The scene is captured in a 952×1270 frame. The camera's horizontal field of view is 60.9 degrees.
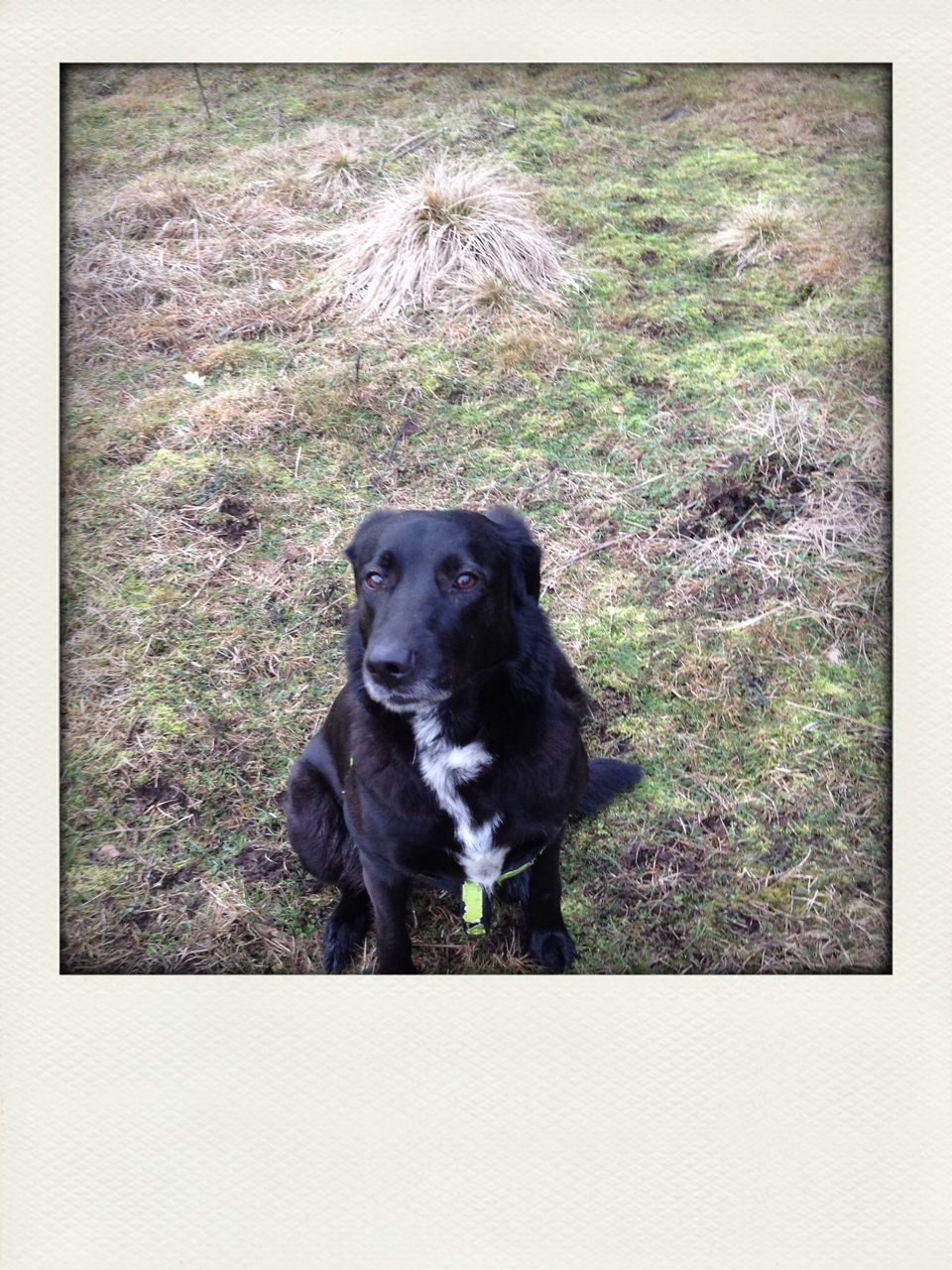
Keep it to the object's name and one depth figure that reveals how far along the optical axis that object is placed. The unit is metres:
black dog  1.68
